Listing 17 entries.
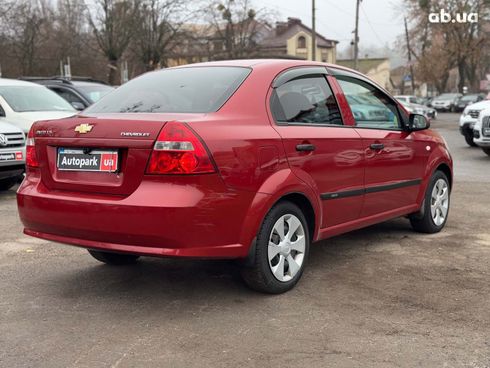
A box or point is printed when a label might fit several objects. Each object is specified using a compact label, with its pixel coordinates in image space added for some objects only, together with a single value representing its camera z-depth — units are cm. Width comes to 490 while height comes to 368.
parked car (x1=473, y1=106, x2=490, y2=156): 1276
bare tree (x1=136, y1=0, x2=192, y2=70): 4409
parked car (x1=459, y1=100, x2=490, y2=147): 1556
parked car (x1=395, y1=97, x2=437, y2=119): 3135
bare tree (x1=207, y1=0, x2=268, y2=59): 5112
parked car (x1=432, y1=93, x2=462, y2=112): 4888
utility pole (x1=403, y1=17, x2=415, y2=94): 5806
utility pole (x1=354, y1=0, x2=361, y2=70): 3975
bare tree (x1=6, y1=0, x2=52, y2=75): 4294
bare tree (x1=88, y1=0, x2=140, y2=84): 4362
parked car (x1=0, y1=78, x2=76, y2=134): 989
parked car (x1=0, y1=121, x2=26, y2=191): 829
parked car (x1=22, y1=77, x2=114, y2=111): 1295
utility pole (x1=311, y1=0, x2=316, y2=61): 3381
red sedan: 358
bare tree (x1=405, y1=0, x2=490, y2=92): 5131
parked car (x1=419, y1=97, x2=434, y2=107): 5109
